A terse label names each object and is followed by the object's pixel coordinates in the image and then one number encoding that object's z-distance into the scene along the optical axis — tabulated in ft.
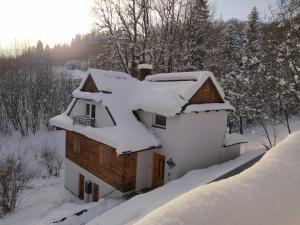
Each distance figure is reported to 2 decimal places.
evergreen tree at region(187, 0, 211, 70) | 97.09
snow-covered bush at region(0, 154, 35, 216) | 59.47
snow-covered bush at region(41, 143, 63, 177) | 86.06
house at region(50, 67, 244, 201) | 52.13
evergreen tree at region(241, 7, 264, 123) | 97.79
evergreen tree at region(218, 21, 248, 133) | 99.09
